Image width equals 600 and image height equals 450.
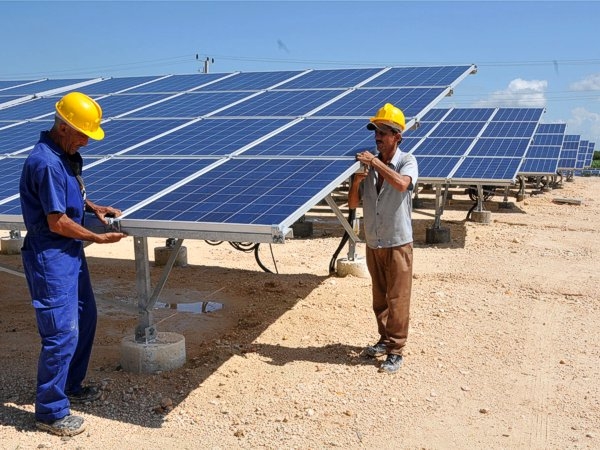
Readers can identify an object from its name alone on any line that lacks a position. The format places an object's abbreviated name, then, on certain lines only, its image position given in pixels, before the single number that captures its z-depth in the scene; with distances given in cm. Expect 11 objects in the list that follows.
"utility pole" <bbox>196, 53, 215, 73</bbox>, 4189
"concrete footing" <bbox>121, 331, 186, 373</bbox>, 595
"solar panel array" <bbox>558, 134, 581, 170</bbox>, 3507
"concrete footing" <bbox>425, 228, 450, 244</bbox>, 1413
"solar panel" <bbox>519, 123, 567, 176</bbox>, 2198
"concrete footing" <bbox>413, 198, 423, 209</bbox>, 2182
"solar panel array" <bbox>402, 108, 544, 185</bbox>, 1480
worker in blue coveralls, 449
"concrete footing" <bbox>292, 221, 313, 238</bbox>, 1499
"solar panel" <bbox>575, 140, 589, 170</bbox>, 4305
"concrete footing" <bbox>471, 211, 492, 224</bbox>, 1773
